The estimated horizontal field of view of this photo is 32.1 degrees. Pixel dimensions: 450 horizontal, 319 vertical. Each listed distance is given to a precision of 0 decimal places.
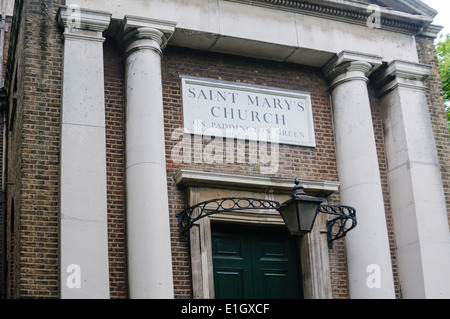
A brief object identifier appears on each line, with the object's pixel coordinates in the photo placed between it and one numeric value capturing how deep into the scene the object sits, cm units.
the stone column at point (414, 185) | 1215
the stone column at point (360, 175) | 1178
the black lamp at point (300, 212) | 976
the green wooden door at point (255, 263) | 1149
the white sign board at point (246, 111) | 1198
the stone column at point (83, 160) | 987
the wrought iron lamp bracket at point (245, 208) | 1095
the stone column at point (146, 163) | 1026
